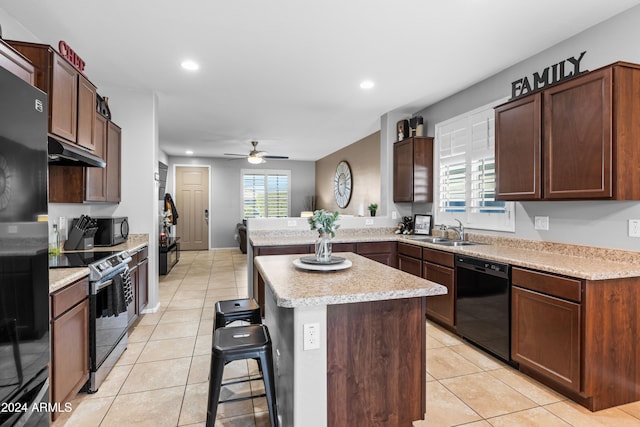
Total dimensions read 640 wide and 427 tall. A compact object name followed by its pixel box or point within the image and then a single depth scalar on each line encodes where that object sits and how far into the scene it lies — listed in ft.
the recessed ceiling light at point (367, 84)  12.14
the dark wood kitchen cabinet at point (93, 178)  9.84
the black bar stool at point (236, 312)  7.22
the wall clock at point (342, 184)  24.91
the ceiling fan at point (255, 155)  22.75
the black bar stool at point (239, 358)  5.37
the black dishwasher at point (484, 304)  8.68
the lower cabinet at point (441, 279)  10.71
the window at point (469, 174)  11.43
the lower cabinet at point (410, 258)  12.53
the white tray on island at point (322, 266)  6.56
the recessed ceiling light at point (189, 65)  10.41
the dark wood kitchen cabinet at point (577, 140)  7.02
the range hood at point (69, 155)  6.93
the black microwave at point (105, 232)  10.81
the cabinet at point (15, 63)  5.15
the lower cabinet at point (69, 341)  6.02
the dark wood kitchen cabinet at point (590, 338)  6.74
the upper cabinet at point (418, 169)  14.48
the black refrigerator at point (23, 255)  2.87
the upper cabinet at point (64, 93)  7.15
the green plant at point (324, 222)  6.71
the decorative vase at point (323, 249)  7.04
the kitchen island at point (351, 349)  4.92
